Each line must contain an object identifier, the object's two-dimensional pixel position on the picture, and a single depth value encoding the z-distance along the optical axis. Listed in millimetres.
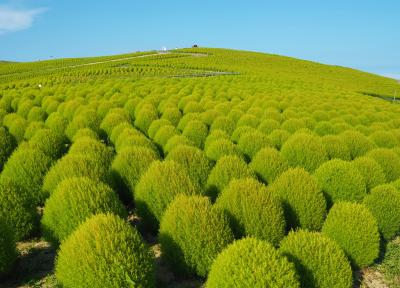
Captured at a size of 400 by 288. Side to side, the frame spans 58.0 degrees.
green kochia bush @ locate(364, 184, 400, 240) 7320
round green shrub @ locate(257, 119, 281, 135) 13012
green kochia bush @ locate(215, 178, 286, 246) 6164
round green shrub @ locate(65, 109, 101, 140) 13278
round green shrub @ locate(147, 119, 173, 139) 13008
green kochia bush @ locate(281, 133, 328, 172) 9719
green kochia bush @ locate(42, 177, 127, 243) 5758
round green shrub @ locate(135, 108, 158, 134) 14750
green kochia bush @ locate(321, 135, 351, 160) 10609
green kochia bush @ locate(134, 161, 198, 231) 6703
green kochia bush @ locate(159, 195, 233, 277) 5398
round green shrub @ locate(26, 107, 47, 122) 15970
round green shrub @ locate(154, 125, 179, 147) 11586
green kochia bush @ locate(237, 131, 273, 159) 10492
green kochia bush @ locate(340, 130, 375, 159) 11414
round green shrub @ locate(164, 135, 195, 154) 10338
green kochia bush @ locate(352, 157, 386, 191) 8797
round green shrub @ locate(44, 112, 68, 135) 13672
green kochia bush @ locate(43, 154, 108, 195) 7250
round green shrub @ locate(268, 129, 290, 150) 11438
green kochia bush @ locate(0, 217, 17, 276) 5398
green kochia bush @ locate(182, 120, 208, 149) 12273
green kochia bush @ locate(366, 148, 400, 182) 9633
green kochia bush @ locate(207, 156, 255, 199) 7707
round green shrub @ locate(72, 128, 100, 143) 11656
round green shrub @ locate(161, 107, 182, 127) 15098
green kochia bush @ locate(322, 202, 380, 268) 6172
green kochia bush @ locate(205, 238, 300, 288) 4137
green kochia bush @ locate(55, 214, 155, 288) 4324
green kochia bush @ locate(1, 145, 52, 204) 7922
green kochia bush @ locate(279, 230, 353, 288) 5051
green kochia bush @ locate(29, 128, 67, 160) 10594
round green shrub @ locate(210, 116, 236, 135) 13359
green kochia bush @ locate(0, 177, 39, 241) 6297
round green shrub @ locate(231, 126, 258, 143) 12070
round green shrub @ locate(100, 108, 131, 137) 13586
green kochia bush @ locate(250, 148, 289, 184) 8594
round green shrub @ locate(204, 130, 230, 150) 10906
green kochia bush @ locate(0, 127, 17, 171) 11102
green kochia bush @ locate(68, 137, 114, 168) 8742
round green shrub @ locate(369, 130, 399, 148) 12273
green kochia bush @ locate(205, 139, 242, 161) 9672
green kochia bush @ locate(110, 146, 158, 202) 8031
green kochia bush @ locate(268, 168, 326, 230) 7062
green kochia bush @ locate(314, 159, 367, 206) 8023
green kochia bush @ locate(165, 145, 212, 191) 8180
